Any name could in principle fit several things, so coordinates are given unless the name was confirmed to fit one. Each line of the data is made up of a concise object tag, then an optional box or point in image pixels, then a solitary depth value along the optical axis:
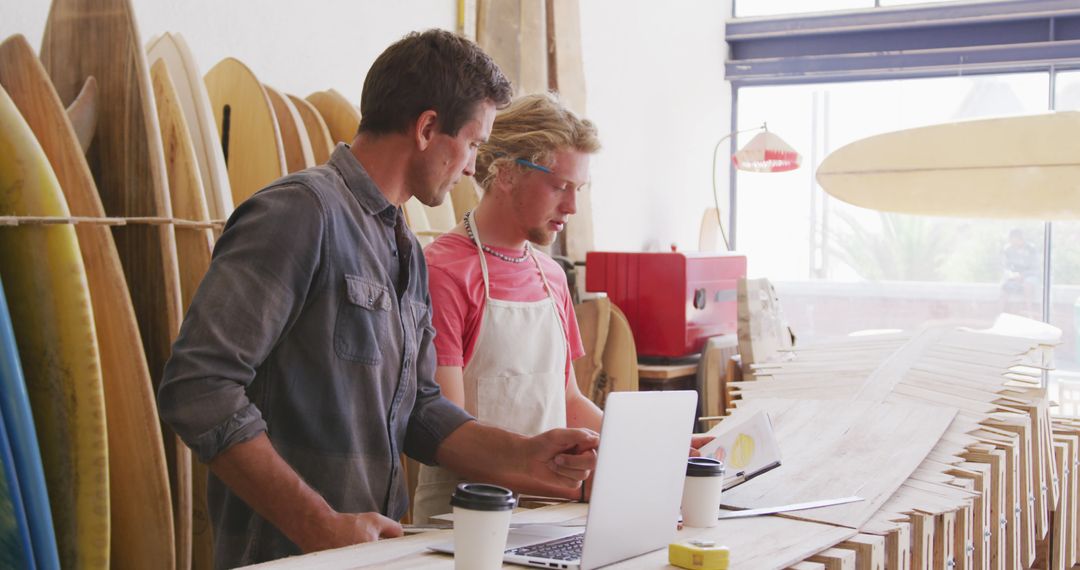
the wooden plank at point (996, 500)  2.03
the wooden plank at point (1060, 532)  2.70
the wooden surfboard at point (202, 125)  2.60
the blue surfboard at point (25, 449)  1.93
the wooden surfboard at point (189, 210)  2.48
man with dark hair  1.41
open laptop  1.25
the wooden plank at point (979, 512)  1.88
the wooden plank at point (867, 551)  1.43
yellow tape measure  1.27
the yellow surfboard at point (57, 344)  2.04
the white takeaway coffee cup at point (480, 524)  1.14
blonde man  2.06
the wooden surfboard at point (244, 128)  2.81
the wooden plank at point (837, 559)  1.37
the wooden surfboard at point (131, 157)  2.34
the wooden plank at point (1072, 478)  2.83
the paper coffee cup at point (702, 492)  1.52
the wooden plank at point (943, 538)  1.69
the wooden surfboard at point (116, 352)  2.18
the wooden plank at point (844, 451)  1.72
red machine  4.79
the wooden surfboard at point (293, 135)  2.92
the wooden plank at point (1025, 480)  2.38
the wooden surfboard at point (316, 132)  3.10
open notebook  1.74
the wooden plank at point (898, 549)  1.52
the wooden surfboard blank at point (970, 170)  3.75
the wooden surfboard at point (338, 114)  3.30
